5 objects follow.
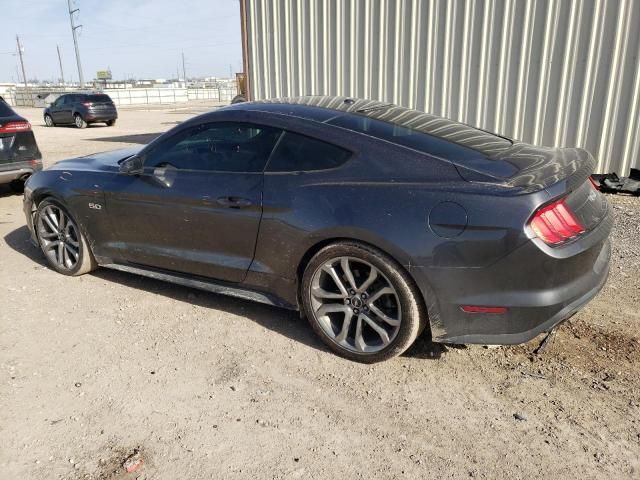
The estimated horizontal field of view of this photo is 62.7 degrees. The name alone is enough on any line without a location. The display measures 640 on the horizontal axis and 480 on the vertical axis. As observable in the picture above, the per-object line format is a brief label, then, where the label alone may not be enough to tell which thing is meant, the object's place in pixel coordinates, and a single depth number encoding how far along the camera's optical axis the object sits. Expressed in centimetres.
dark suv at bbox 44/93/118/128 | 2314
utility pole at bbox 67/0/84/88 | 4191
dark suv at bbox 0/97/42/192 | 710
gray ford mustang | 269
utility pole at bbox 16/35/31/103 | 6819
